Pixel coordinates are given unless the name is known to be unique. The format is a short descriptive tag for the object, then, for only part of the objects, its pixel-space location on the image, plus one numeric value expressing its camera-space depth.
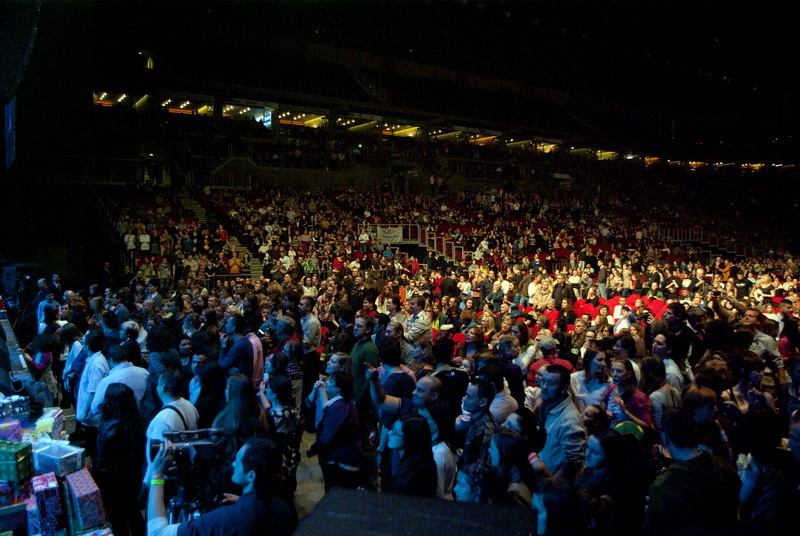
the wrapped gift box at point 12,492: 2.61
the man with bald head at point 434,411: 3.25
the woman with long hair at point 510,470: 2.70
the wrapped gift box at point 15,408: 3.38
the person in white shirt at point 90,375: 4.56
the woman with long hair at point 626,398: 3.70
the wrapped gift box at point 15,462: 2.66
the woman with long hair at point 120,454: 3.46
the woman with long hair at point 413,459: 2.83
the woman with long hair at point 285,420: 3.63
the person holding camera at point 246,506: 2.22
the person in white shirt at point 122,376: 4.22
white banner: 19.27
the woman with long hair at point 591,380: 4.27
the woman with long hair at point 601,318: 7.12
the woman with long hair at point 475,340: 5.12
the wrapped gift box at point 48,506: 2.59
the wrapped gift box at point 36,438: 3.04
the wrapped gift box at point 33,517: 2.58
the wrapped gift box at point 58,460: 2.78
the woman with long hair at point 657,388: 3.91
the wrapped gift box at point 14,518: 2.54
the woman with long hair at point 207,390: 4.14
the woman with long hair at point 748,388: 4.19
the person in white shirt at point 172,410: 3.34
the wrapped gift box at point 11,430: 3.17
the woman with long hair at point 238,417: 3.34
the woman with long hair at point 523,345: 5.61
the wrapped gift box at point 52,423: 3.45
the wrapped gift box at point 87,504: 2.59
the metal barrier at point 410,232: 19.60
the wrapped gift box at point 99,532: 2.55
